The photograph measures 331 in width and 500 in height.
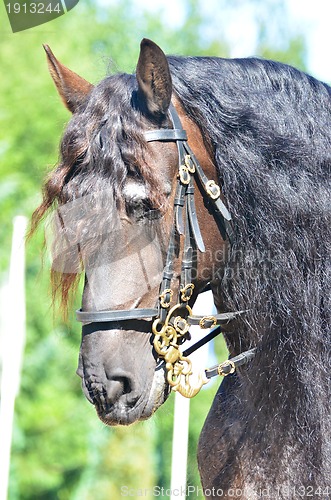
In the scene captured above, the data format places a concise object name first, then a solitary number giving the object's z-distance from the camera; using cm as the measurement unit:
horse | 498
